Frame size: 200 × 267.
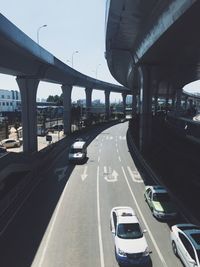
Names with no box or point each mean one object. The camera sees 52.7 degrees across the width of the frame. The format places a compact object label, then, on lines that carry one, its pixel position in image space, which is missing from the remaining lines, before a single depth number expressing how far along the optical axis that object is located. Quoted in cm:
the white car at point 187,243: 962
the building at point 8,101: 9958
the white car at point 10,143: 3221
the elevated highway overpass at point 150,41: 1438
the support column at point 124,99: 8686
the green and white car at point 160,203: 1371
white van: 2497
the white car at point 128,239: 1011
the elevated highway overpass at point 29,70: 1708
